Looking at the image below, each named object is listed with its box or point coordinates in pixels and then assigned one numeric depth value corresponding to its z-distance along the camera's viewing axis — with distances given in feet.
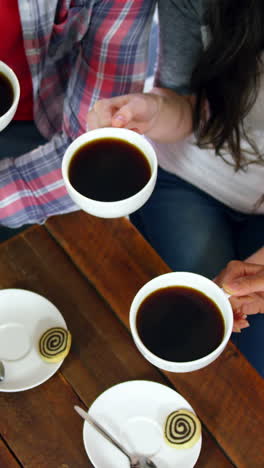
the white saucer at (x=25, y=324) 4.51
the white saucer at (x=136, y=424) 4.36
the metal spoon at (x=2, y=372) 4.48
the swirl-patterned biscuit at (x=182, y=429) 4.35
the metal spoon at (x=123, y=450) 4.35
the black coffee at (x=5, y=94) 4.32
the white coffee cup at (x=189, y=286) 4.08
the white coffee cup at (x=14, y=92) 4.23
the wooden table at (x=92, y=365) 4.39
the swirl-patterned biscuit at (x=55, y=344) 4.47
